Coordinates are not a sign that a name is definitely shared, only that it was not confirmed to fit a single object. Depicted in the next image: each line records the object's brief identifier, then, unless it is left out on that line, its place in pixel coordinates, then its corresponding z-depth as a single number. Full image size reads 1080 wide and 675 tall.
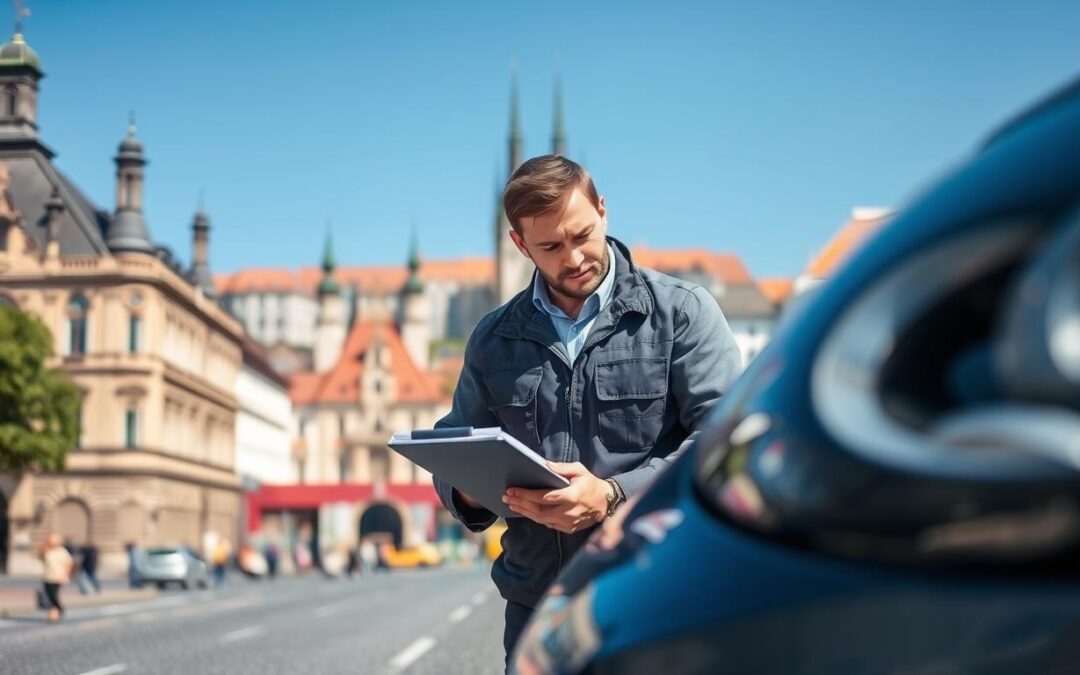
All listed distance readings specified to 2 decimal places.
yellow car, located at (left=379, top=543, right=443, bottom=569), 76.88
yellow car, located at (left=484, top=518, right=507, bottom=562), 74.07
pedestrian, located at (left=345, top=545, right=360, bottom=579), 56.75
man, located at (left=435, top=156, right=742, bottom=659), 3.25
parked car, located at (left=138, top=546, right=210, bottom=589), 41.91
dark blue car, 0.88
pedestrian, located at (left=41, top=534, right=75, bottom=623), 20.83
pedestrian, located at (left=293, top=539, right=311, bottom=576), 75.88
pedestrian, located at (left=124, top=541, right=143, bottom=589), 42.69
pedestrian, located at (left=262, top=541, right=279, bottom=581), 59.88
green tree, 39.25
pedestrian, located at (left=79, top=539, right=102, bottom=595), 37.31
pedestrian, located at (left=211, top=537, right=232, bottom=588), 45.22
